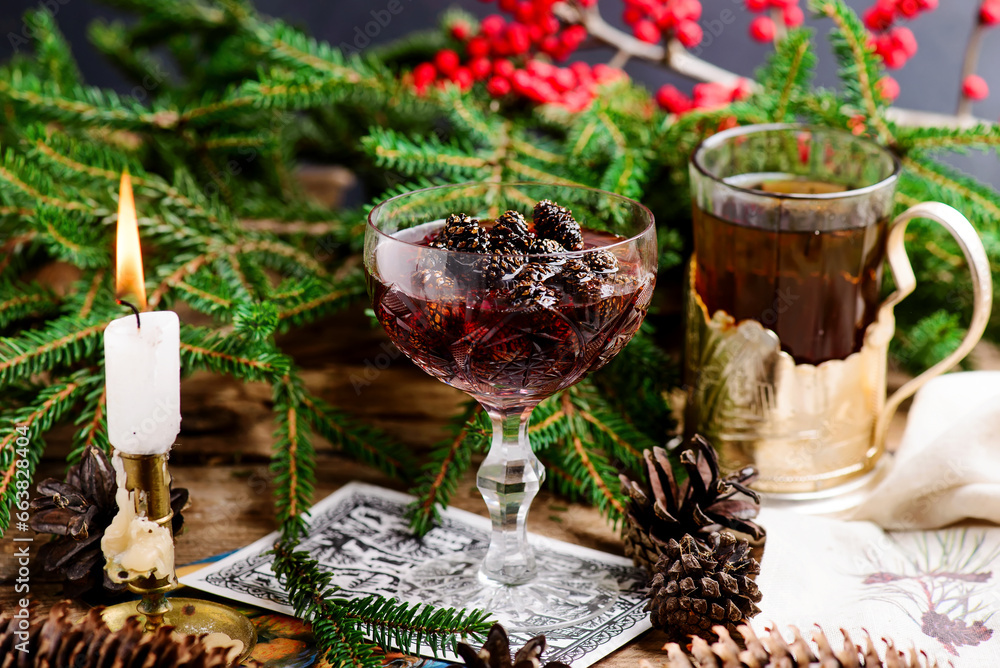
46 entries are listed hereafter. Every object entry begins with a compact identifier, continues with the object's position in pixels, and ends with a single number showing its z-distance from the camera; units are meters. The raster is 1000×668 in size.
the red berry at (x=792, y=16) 0.97
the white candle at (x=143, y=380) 0.75
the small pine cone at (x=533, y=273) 0.76
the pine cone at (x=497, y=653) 0.75
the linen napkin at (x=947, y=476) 0.84
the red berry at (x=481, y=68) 0.97
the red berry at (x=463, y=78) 0.96
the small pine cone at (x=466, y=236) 0.77
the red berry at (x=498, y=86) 0.95
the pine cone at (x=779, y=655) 0.74
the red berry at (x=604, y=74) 0.98
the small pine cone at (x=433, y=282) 0.77
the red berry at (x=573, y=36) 0.98
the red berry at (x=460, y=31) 0.98
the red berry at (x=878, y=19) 0.94
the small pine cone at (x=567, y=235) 0.79
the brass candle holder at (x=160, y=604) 0.77
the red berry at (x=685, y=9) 0.96
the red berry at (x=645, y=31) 0.97
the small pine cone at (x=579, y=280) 0.76
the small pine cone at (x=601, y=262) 0.77
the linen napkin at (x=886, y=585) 0.79
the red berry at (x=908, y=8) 0.93
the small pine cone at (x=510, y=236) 0.77
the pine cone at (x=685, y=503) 0.82
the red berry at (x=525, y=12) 0.97
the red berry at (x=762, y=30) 0.97
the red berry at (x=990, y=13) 0.94
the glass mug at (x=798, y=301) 0.84
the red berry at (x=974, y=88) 0.96
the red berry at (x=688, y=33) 0.96
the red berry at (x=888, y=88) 0.92
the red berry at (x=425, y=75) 0.96
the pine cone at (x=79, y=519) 0.80
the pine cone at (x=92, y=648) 0.74
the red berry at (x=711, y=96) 0.95
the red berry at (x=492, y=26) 0.97
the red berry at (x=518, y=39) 0.97
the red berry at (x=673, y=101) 0.96
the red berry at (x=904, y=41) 0.95
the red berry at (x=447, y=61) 0.97
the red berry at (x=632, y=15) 0.97
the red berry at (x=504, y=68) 0.96
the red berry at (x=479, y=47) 0.97
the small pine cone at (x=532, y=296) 0.76
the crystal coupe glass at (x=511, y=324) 0.76
